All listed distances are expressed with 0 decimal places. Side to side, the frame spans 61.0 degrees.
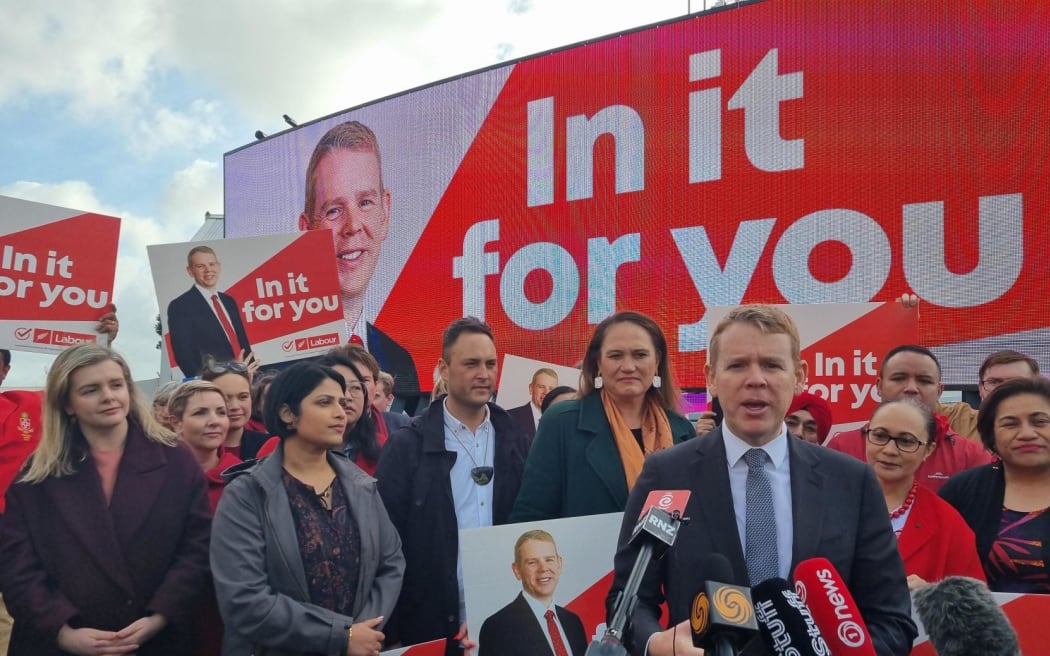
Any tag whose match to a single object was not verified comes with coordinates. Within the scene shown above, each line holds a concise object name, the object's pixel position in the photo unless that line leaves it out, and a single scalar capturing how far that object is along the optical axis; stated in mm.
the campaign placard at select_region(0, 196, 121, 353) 5551
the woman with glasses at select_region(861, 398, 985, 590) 2951
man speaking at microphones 1960
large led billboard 9258
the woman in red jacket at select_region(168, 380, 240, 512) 4156
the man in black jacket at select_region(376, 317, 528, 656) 3570
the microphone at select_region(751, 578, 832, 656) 1598
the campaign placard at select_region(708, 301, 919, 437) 5461
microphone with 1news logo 1727
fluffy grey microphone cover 2023
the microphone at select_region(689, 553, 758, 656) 1457
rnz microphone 1481
